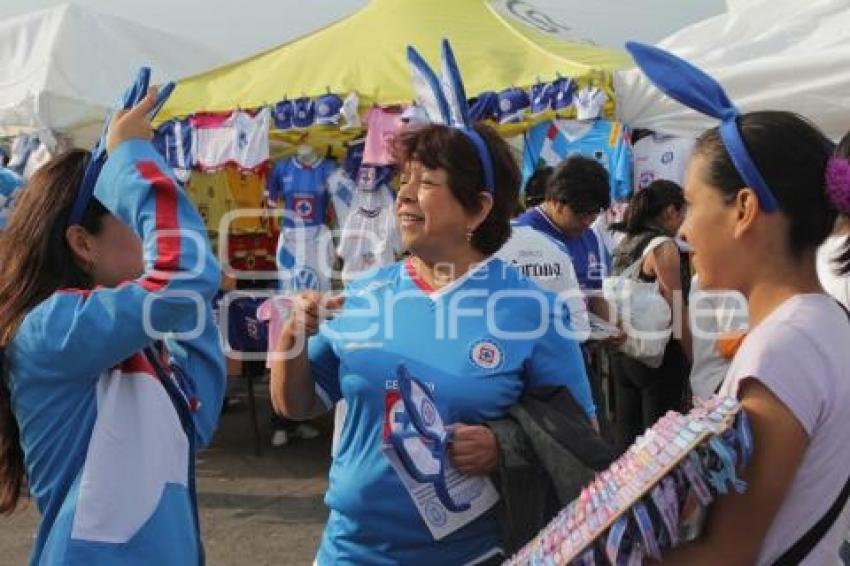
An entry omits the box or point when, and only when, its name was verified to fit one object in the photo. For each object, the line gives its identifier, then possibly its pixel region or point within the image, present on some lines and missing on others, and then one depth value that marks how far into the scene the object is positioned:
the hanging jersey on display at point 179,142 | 7.65
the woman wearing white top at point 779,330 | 1.35
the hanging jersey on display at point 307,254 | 7.64
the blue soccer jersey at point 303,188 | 7.89
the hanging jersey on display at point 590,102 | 6.54
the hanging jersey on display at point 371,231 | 7.76
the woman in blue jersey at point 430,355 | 2.12
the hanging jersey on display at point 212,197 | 8.65
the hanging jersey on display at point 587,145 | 6.67
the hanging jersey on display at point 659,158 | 6.65
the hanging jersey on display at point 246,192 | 8.51
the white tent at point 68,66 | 8.82
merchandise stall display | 7.13
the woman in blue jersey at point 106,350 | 1.79
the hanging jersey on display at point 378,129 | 7.09
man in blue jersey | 4.74
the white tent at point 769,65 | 6.12
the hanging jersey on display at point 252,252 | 8.22
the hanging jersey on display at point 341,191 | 7.91
